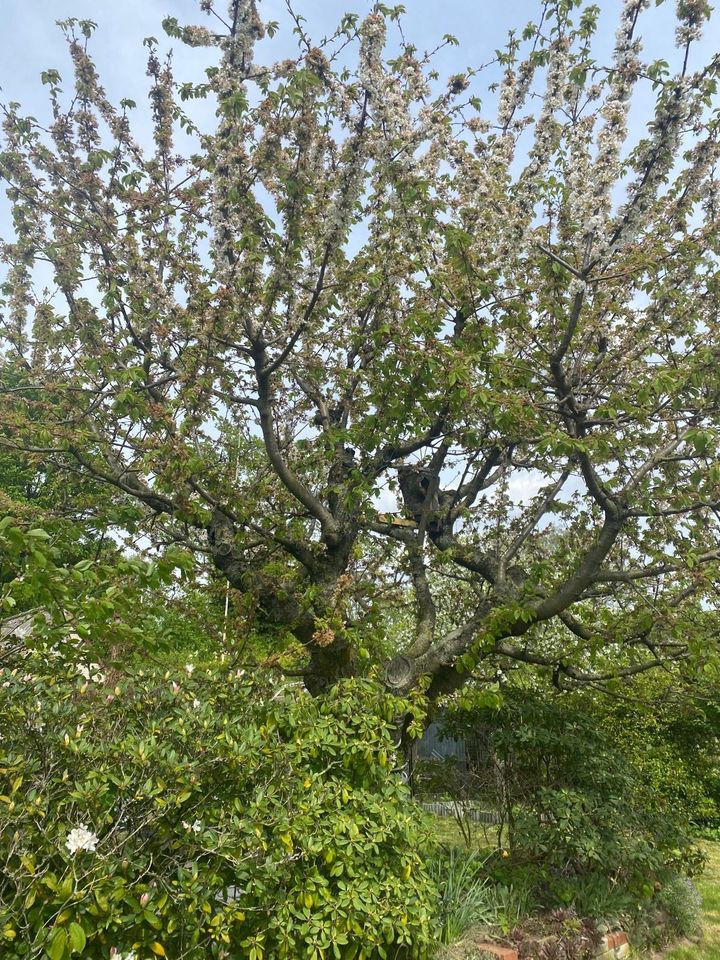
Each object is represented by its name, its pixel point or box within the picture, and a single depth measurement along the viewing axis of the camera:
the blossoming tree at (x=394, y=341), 4.81
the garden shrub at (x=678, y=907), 5.57
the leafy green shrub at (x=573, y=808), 5.19
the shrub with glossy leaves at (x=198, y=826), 2.58
